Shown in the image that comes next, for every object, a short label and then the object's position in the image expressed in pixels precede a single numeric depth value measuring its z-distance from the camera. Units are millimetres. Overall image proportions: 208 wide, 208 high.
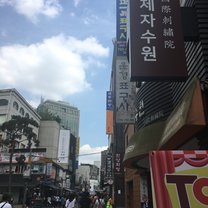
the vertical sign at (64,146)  61645
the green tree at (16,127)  25131
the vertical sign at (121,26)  13260
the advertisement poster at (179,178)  2076
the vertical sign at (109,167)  32628
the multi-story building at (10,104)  45723
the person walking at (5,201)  5175
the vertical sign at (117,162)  21999
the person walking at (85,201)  10658
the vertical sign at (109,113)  35290
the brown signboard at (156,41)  5974
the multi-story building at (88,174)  87719
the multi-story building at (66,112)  90732
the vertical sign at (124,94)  13581
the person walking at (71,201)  11416
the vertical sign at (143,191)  11181
